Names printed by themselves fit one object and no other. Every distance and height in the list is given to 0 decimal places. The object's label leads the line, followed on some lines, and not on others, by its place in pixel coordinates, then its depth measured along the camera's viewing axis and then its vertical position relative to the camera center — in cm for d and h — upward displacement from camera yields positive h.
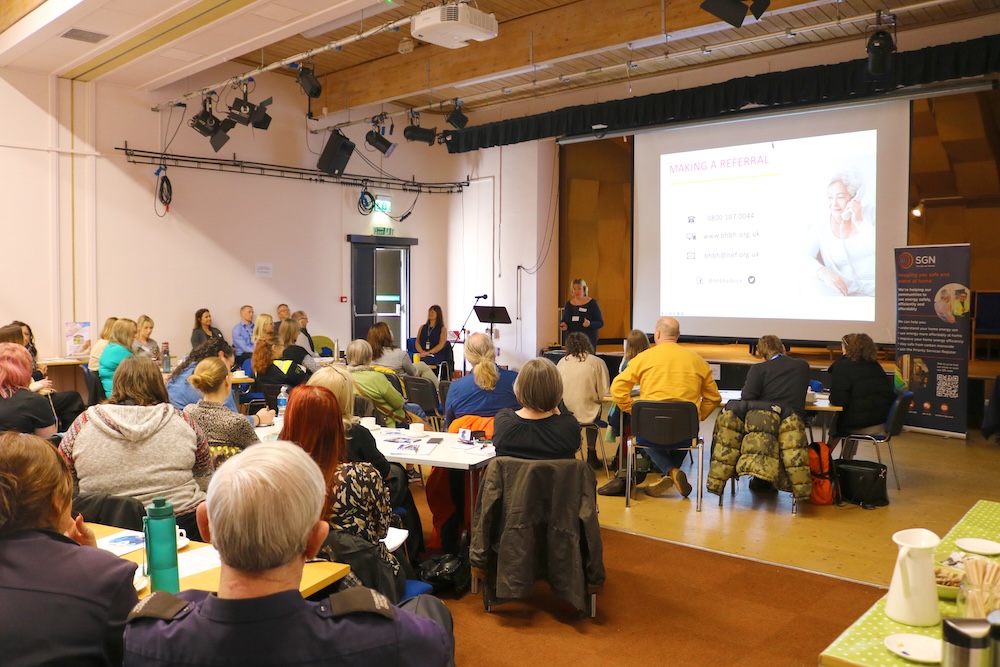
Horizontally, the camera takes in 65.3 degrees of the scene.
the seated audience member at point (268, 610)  132 -54
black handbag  569 -131
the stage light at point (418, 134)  1107 +243
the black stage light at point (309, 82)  868 +248
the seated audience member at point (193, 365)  513 -43
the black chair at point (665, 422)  557 -84
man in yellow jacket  587 -60
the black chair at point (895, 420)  603 -90
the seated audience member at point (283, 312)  1097 -11
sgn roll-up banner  784 -28
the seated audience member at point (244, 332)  1052 -38
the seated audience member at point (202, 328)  1014 -32
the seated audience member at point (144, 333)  811 -30
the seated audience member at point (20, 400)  400 -50
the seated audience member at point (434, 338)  1111 -48
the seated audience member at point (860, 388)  618 -67
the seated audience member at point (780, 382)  574 -57
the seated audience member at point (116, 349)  655 -38
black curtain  769 +246
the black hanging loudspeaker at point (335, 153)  1106 +216
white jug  175 -64
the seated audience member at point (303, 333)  1098 -41
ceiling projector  620 +227
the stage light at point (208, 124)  965 +224
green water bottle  206 -65
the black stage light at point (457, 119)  1045 +250
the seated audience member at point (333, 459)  268 -54
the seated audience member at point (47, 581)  152 -56
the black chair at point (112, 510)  277 -74
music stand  1146 -16
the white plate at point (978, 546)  218 -68
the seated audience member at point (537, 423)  385 -59
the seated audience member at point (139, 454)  298 -58
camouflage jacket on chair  557 -104
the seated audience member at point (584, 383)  634 -64
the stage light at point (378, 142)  1119 +234
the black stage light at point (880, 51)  702 +229
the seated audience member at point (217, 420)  353 -53
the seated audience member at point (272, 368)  661 -55
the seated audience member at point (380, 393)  550 -62
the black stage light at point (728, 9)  585 +223
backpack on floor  582 -129
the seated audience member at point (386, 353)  694 -44
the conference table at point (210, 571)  219 -79
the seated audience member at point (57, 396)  548 -65
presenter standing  1030 -10
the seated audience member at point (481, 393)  523 -60
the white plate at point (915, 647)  161 -73
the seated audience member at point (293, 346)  696 -38
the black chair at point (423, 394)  668 -77
